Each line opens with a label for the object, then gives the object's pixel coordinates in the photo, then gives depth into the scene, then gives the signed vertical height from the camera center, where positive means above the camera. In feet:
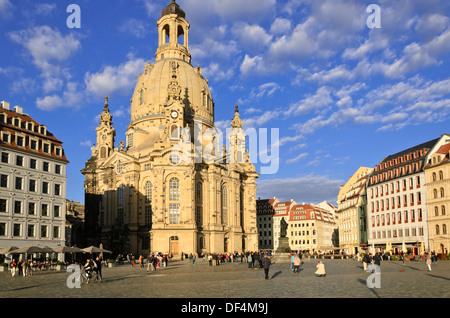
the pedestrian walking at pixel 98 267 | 102.84 -9.16
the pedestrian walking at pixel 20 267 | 145.59 -12.87
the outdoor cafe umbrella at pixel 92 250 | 177.58 -9.16
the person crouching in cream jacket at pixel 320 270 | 110.50 -11.48
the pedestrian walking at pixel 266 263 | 105.29 -9.23
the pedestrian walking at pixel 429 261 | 130.00 -11.44
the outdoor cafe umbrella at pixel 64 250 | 167.43 -8.47
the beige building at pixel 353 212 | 321.93 +7.11
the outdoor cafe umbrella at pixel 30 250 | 152.02 -7.53
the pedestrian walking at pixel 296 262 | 122.08 -10.59
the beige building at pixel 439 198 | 229.25 +11.32
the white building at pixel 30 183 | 189.06 +19.45
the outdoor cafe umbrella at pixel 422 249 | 221.74 -13.98
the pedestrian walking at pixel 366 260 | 131.13 -11.02
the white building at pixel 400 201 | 249.75 +11.81
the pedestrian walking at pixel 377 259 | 118.62 -9.76
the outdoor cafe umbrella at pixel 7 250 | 156.30 -7.67
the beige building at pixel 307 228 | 458.91 -5.33
